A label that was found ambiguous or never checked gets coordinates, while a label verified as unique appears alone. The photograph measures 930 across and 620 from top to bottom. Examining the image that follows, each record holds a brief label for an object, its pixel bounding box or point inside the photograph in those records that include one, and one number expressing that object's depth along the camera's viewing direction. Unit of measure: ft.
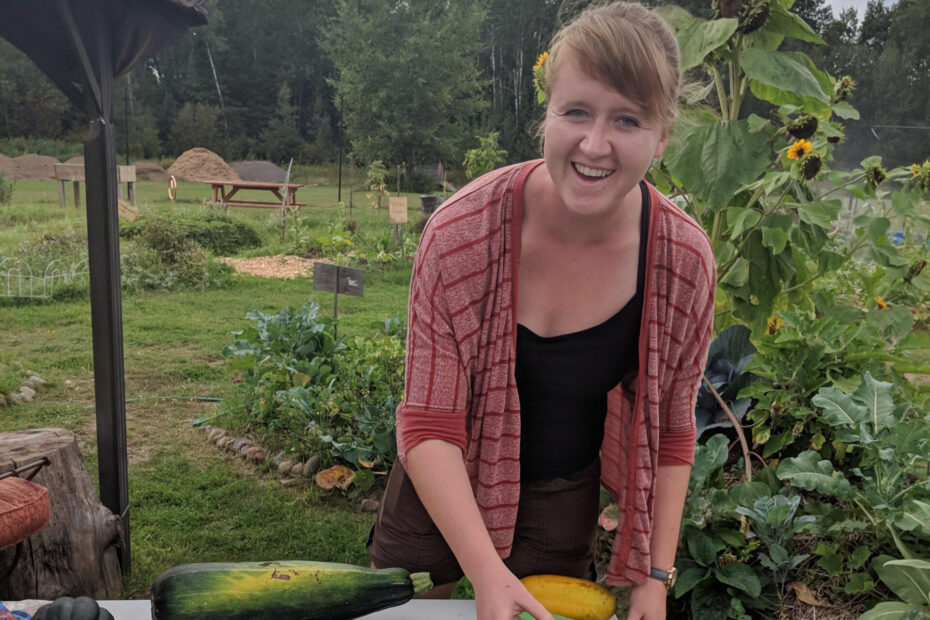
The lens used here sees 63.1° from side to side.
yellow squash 4.14
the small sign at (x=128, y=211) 19.92
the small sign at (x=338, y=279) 12.79
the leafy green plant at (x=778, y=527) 5.69
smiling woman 3.53
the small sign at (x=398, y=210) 27.67
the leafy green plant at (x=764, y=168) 6.86
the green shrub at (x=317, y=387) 11.31
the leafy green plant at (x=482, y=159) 40.75
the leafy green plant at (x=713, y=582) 5.90
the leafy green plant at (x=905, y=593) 4.71
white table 4.17
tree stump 7.41
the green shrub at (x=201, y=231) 27.96
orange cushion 5.72
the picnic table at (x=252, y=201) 45.29
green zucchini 3.78
